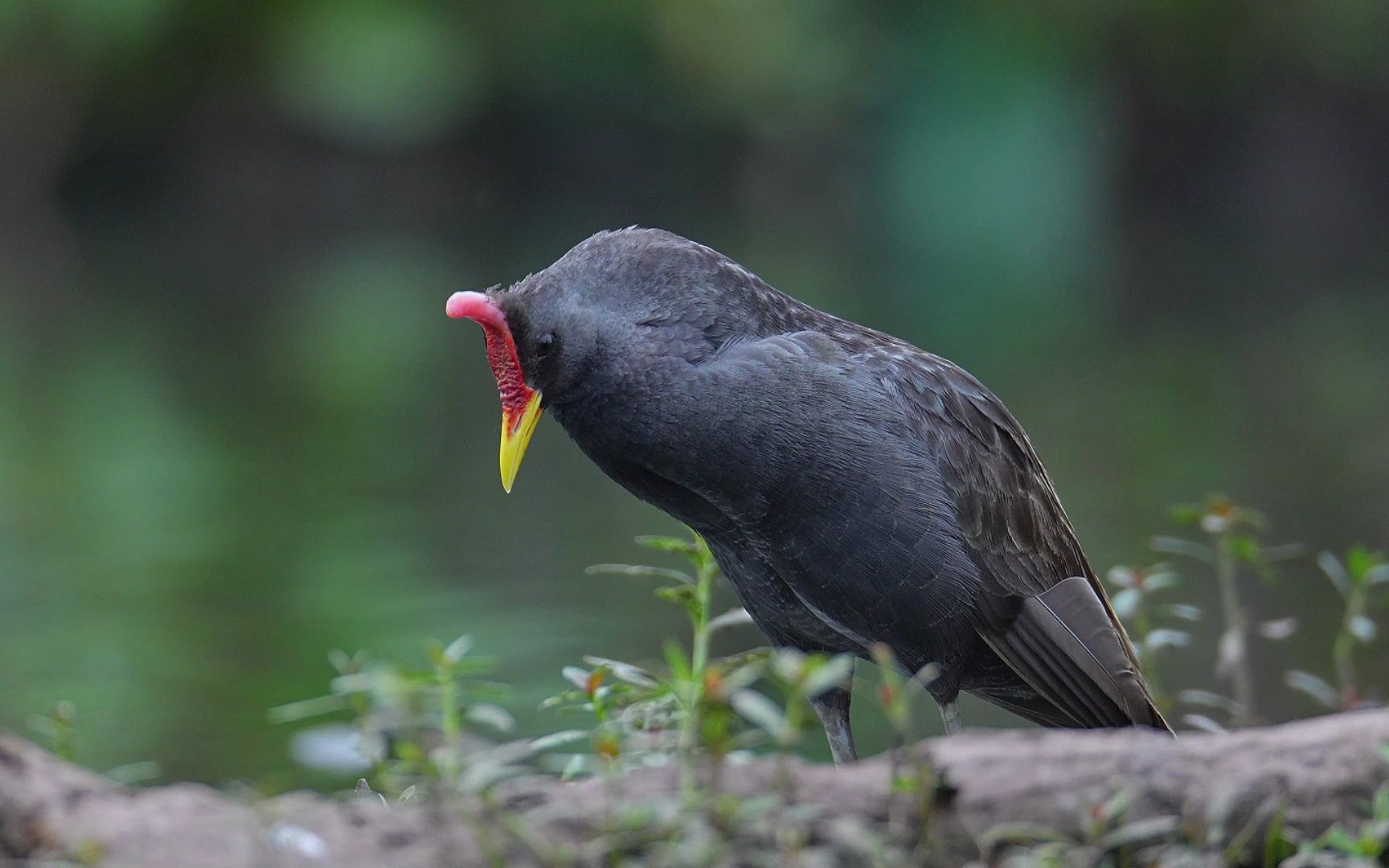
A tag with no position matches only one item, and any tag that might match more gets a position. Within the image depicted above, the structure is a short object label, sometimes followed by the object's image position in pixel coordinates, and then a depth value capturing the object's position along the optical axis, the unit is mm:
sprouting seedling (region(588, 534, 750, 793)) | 5768
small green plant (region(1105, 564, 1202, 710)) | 8836
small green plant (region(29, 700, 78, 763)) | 6328
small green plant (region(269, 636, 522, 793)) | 4645
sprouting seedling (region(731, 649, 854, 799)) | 4406
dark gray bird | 7715
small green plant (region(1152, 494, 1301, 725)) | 9047
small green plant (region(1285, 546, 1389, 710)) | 8359
